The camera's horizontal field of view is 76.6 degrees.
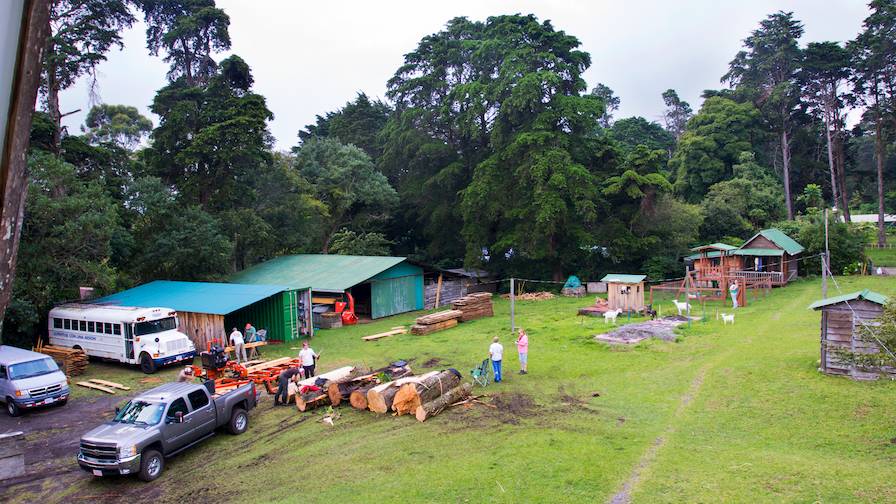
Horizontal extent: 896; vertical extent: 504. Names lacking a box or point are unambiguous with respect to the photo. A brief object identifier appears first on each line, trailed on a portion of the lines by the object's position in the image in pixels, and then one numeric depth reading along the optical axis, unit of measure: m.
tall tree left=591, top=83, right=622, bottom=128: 112.81
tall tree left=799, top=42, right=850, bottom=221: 54.97
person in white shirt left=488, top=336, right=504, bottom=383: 18.00
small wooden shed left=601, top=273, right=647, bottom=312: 29.77
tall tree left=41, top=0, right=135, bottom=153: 32.03
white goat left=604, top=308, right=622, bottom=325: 27.70
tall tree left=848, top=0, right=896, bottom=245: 48.38
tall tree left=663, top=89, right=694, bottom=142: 100.31
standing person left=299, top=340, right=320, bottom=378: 18.52
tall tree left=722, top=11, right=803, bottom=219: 58.56
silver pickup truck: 12.15
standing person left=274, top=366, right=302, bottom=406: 17.25
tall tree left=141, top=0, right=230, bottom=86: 42.81
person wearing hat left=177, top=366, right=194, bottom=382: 17.53
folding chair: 17.98
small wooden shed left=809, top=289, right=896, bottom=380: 16.19
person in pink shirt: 18.89
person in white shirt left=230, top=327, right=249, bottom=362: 22.66
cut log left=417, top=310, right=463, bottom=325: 28.34
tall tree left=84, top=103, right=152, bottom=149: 64.56
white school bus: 22.36
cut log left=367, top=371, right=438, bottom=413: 15.82
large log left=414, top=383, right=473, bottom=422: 15.13
